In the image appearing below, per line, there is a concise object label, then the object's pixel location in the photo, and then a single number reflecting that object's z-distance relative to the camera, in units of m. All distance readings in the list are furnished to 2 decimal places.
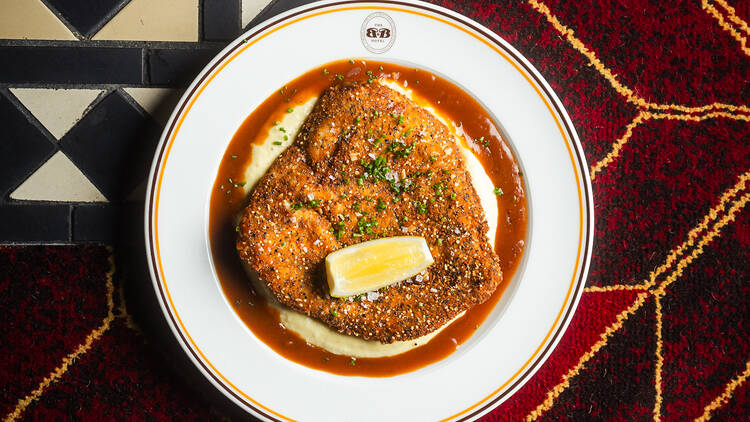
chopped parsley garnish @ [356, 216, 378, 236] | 0.61
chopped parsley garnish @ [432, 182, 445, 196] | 0.61
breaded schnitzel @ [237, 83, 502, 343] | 0.61
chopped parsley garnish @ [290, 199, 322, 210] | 0.60
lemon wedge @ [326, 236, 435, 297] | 0.59
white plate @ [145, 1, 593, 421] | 0.61
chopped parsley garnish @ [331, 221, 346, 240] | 0.60
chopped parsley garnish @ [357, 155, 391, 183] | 0.61
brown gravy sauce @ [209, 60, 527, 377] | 0.63
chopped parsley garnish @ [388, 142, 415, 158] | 0.61
